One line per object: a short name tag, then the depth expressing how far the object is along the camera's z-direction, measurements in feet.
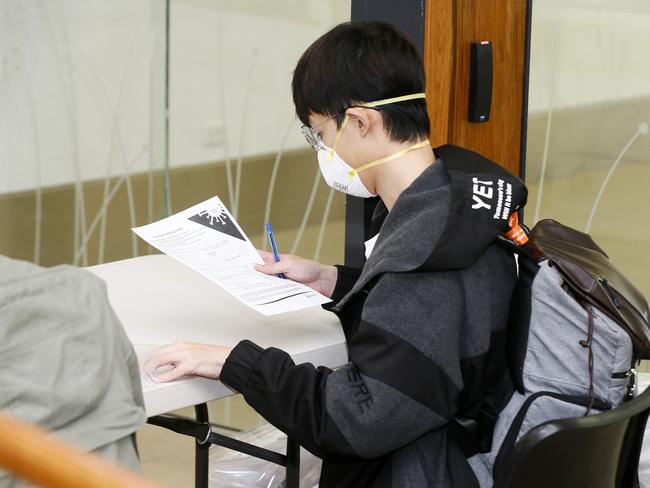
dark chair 8.43
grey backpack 8.96
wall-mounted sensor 11.81
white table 9.23
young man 9.01
